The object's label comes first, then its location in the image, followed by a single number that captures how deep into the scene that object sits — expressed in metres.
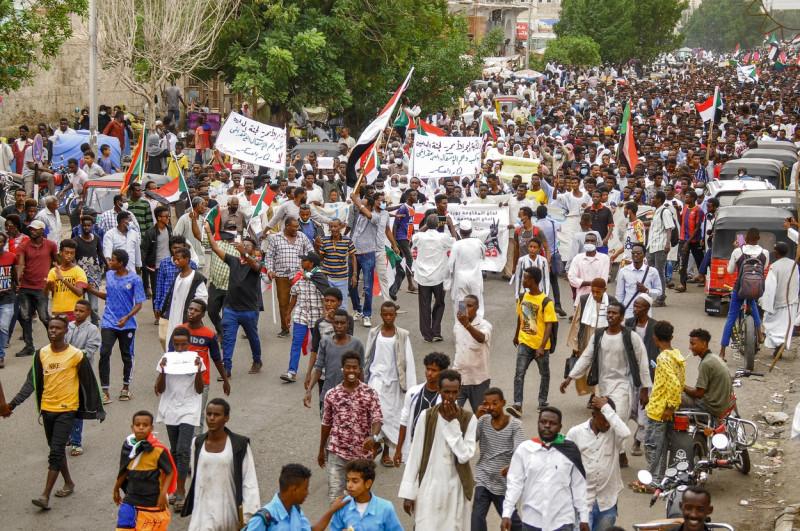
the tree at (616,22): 75.00
